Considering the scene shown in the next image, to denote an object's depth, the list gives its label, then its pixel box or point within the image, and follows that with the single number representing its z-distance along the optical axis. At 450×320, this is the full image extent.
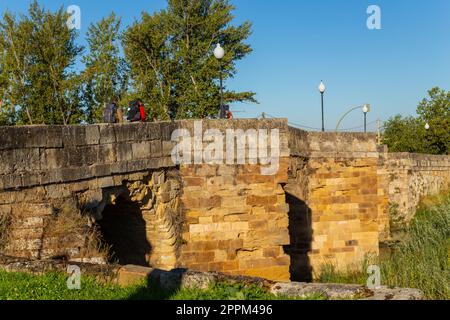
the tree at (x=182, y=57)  27.48
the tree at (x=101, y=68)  26.72
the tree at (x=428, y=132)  42.31
